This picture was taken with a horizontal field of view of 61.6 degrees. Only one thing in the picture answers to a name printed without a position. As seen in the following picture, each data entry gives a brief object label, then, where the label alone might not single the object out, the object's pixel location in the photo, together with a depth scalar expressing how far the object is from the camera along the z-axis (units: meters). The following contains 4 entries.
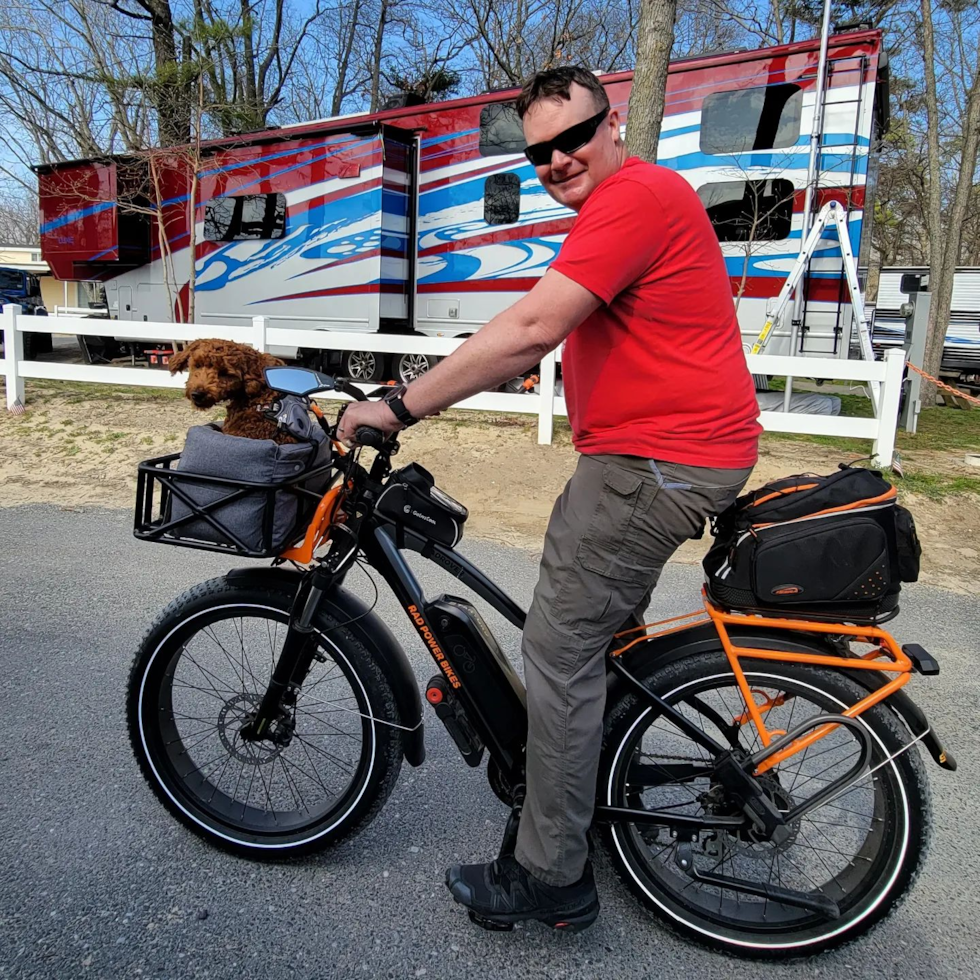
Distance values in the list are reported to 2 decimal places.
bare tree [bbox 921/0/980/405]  11.66
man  1.84
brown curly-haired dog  2.54
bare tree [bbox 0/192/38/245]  58.03
